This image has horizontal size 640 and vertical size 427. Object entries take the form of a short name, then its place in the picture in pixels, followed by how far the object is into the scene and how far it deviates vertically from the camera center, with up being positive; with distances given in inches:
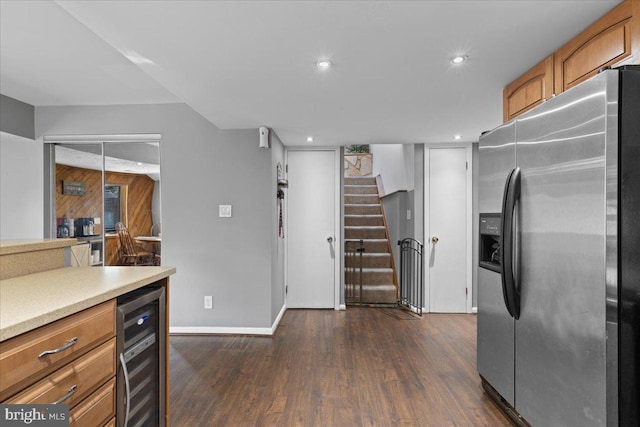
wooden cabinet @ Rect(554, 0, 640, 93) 58.7 +30.8
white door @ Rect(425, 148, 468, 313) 179.5 -10.1
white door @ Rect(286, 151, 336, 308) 186.5 -9.6
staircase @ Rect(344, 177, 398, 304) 205.6 -18.5
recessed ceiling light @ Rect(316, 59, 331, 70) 82.1 +34.7
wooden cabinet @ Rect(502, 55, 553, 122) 81.0 +30.4
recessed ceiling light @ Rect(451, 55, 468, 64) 80.6 +35.1
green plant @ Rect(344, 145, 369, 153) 337.1 +59.2
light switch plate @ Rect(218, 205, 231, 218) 147.4 -0.1
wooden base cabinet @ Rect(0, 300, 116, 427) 38.7 -19.7
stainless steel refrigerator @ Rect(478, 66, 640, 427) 52.7 -8.1
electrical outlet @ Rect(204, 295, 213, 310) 146.9 -37.5
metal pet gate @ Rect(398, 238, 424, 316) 182.4 -35.5
